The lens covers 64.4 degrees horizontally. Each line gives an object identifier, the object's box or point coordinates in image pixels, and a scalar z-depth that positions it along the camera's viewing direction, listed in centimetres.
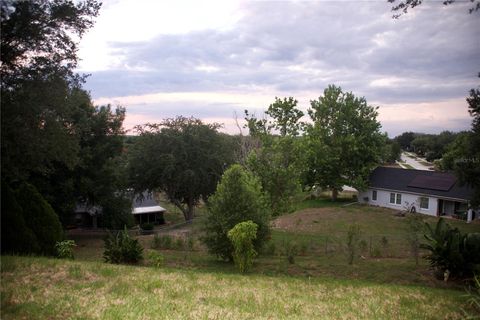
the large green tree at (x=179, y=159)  3222
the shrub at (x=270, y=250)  1744
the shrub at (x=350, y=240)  1433
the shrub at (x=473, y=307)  767
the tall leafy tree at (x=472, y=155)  2096
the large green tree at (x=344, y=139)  4181
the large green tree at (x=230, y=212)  1461
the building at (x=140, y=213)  3170
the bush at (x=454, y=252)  1145
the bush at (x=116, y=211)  2444
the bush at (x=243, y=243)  1217
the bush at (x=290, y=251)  1434
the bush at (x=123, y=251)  1298
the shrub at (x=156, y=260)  1253
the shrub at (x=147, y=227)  3056
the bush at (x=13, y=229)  1095
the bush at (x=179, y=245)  1872
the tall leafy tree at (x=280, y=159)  2297
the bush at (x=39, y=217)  1166
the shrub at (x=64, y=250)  1194
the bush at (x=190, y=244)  1800
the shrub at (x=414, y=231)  1416
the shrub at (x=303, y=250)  1761
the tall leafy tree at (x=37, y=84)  990
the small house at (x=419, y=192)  3488
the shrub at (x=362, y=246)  1762
